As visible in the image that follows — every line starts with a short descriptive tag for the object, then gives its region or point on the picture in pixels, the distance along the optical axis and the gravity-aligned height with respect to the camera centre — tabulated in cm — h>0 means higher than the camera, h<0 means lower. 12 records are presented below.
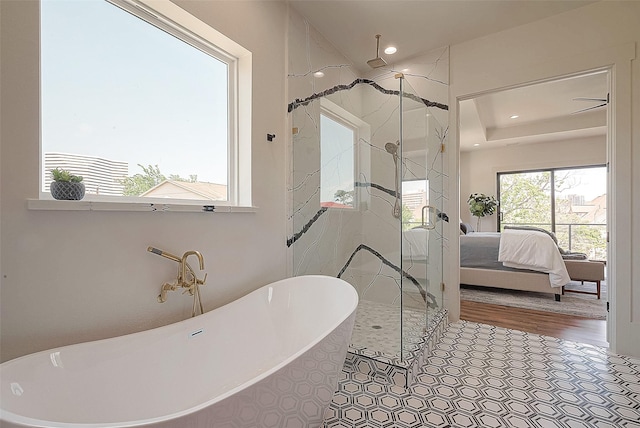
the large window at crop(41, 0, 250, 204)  134 +60
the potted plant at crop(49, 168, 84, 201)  120 +12
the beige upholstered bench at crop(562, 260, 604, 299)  356 -70
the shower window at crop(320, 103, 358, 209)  268 +51
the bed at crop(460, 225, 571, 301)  349 -60
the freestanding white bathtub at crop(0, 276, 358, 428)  86 -60
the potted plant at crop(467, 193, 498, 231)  636 +18
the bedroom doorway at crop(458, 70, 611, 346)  417 +131
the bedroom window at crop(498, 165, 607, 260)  569 +20
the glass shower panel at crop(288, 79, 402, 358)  245 +16
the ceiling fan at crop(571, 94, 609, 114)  385 +153
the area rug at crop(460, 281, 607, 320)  314 -102
